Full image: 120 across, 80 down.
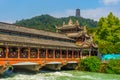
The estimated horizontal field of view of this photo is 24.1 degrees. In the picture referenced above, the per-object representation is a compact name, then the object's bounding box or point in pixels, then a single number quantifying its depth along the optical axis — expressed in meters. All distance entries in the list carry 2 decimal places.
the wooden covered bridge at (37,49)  34.75
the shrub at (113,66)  43.31
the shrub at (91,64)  45.59
